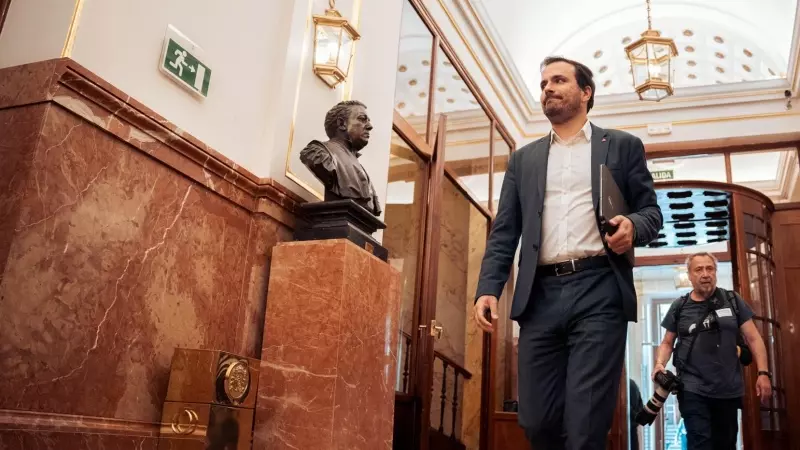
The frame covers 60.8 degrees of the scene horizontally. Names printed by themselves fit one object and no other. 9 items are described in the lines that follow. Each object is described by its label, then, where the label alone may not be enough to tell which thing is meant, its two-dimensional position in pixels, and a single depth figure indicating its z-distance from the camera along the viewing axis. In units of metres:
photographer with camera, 3.56
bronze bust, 2.80
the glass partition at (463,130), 5.43
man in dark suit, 1.90
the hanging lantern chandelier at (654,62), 4.90
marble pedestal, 2.42
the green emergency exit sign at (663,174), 6.74
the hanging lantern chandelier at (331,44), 3.18
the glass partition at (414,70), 4.54
